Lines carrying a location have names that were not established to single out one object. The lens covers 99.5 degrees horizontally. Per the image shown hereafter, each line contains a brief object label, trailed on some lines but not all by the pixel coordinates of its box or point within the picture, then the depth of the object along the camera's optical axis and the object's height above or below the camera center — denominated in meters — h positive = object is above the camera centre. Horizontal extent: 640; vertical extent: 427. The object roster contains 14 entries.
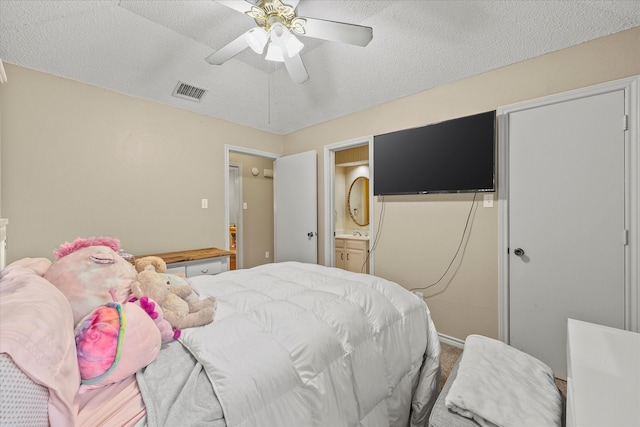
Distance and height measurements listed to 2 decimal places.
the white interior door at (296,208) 3.68 +0.03
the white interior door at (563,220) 1.85 -0.08
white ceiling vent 2.90 +1.31
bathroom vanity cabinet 3.92 -0.66
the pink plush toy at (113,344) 0.78 -0.41
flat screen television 2.29 +0.49
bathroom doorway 3.61 +0.26
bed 0.63 -0.54
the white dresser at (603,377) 0.76 -0.57
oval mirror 4.53 +0.16
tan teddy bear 1.15 -0.42
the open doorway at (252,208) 4.59 +0.04
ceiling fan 1.63 +1.14
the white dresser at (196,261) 2.69 -0.54
